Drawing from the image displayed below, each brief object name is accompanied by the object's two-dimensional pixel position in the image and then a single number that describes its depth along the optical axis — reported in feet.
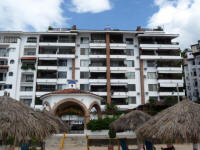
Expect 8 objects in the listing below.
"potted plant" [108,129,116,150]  65.62
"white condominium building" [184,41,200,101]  157.99
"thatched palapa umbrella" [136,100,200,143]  22.17
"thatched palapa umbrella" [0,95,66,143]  21.97
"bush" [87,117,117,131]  74.08
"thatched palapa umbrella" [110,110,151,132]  47.23
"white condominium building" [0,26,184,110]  115.96
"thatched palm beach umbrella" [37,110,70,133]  44.60
